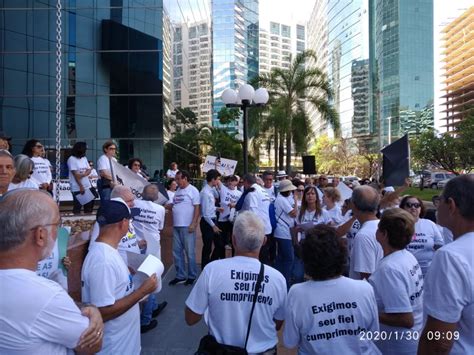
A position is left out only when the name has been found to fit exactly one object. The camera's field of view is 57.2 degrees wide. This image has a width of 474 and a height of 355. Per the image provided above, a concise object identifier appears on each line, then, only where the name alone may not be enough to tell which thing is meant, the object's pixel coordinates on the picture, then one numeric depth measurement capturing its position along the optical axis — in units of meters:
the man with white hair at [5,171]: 4.08
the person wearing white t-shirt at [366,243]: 3.68
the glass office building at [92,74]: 20.55
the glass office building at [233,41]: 78.44
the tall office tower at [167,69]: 21.32
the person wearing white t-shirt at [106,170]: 7.17
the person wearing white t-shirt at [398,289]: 2.87
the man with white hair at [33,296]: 1.64
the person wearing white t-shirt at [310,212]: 6.61
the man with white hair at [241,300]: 2.69
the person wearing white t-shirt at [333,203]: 6.80
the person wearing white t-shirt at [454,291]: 2.07
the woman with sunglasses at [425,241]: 4.63
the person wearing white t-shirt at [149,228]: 5.39
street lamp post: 11.09
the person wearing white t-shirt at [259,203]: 7.25
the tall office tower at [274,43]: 92.88
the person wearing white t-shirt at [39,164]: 6.82
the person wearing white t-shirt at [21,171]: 5.00
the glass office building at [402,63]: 113.62
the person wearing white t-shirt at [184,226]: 7.34
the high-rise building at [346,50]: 110.50
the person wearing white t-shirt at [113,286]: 2.64
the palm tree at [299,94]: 27.77
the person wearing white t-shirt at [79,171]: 7.62
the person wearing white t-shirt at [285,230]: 7.22
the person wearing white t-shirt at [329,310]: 2.51
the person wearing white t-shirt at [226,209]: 8.70
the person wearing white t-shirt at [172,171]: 14.73
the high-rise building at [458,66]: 128.88
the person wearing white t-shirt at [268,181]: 8.94
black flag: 6.43
